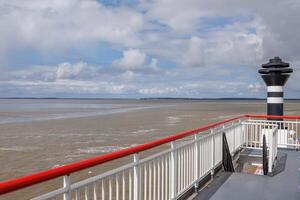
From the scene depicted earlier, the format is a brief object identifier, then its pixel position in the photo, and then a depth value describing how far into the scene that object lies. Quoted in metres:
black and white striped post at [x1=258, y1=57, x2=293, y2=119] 8.84
